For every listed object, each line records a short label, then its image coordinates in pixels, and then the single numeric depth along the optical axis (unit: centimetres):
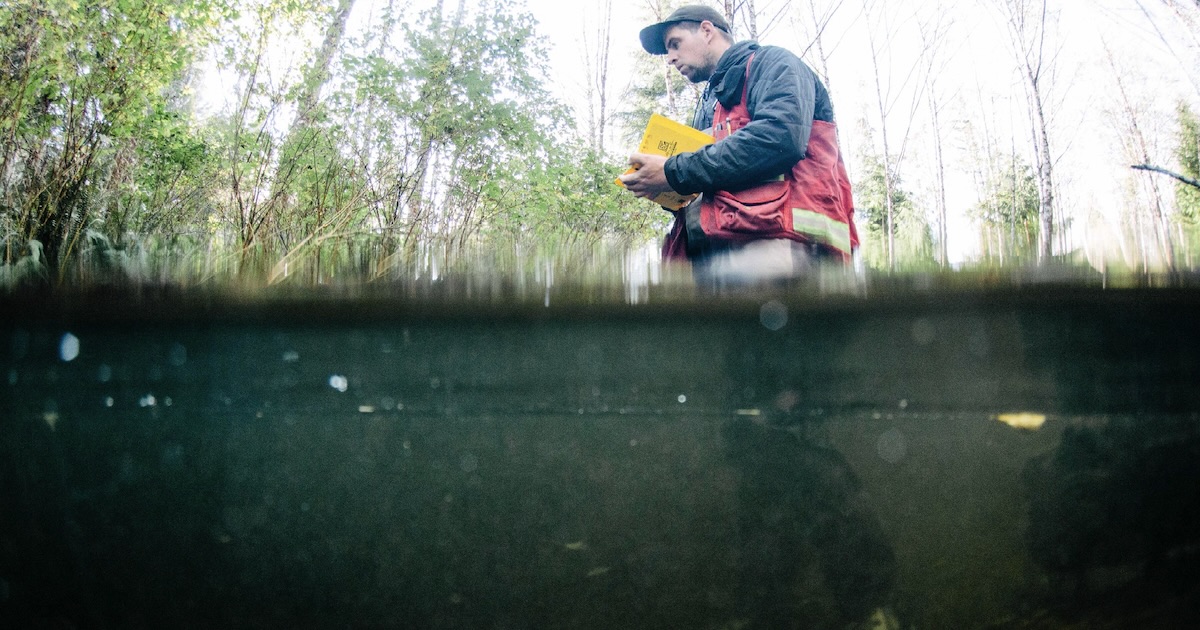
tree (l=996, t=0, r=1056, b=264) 1568
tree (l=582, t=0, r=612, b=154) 1858
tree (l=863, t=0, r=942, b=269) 1766
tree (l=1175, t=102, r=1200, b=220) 1609
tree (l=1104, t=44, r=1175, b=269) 2117
